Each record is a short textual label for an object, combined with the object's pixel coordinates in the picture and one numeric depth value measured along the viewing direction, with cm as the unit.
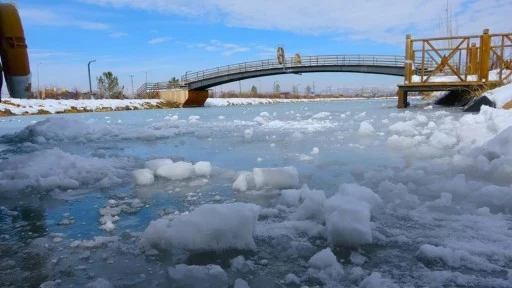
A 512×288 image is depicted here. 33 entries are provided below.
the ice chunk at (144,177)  286
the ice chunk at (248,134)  596
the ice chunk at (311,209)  197
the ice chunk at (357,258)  145
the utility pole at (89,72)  3294
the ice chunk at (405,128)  562
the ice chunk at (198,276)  132
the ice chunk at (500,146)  308
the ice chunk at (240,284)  127
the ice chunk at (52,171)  279
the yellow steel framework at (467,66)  1074
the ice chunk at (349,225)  161
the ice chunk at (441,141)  420
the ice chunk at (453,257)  139
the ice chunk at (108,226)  187
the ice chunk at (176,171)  304
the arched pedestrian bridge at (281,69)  2555
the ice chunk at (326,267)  133
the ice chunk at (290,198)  222
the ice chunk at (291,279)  132
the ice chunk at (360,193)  210
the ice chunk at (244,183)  262
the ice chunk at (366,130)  576
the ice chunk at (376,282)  125
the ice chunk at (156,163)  329
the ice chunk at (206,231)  162
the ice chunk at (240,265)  143
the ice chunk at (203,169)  312
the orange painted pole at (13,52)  377
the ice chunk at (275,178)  269
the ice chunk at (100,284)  130
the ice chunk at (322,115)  1055
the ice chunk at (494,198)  205
